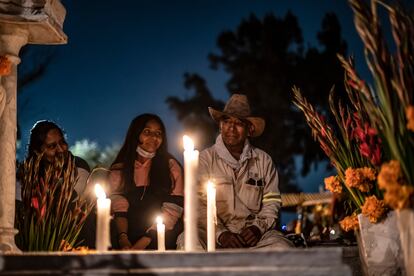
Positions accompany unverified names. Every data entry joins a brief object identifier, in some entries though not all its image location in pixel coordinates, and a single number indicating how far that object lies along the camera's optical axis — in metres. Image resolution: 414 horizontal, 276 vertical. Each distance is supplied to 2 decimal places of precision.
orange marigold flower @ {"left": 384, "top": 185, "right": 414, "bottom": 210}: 4.14
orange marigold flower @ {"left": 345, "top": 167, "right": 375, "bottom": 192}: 4.98
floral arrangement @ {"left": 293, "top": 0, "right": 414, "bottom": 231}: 4.18
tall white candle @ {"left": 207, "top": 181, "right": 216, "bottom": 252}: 4.70
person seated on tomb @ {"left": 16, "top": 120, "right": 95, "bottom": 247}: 7.01
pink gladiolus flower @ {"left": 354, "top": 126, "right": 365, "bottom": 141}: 4.89
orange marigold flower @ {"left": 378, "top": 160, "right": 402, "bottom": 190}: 4.15
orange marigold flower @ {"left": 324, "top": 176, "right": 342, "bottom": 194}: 5.40
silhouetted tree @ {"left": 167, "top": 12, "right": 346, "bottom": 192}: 28.27
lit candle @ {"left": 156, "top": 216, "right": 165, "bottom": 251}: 5.66
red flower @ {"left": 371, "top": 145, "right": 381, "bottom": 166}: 4.73
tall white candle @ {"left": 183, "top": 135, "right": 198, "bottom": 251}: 4.03
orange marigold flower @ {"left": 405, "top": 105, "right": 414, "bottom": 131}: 3.94
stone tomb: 3.69
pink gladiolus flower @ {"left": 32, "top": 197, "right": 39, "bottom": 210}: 6.08
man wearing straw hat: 6.52
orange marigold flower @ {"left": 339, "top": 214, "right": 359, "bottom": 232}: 5.23
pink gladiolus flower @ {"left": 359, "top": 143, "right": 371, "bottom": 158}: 4.78
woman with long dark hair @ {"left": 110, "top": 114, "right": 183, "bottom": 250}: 6.85
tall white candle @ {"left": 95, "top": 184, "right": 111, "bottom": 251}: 4.24
